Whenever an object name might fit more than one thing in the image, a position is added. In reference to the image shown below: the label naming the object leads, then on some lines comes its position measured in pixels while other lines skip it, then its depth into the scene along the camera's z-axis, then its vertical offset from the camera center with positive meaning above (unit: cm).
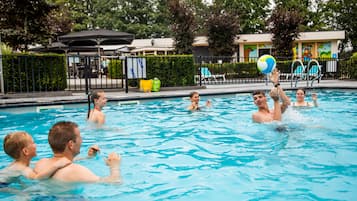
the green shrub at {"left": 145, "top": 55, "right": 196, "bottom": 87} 1441 +24
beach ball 839 +22
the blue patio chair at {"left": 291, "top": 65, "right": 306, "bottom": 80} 1822 -4
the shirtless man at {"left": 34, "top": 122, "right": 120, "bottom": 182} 319 -65
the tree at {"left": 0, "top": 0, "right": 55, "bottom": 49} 1369 +221
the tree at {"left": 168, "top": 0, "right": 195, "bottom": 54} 2572 +353
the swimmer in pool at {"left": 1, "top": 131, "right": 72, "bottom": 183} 331 -74
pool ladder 1816 -4
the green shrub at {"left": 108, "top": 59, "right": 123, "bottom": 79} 1828 +49
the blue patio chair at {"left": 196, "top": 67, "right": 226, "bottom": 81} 1866 -2
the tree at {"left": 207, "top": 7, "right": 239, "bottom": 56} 2797 +330
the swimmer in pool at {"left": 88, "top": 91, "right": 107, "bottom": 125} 670 -61
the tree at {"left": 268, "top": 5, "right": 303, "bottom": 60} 2484 +292
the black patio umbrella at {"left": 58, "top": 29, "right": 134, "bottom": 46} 1664 +180
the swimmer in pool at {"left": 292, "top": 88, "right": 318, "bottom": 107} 912 -68
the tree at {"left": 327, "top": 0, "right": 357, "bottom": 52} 3856 +583
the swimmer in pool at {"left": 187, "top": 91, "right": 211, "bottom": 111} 881 -66
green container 1380 -32
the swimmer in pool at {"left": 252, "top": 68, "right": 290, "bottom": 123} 604 -54
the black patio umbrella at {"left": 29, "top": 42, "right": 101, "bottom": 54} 1972 +155
